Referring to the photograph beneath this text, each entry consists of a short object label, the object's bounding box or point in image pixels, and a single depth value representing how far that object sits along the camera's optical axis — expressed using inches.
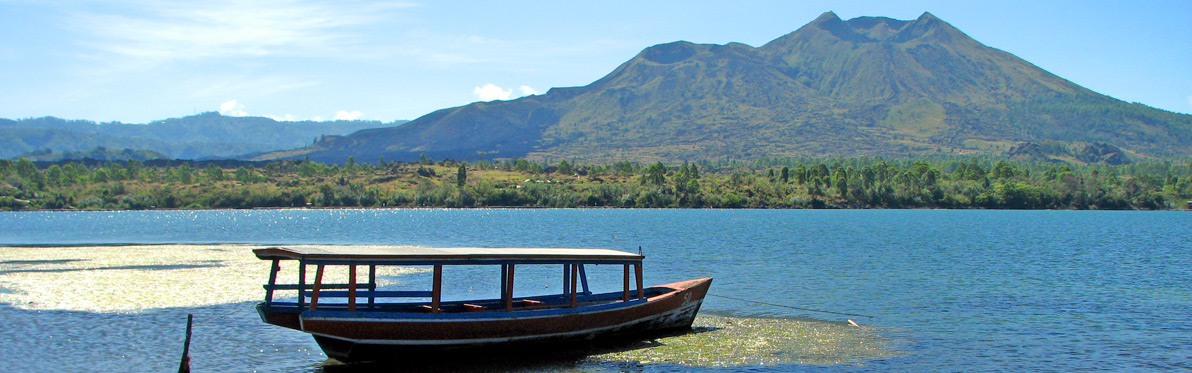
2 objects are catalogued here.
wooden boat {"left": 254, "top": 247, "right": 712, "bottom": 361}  970.7
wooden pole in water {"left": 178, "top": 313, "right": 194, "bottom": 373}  826.2
